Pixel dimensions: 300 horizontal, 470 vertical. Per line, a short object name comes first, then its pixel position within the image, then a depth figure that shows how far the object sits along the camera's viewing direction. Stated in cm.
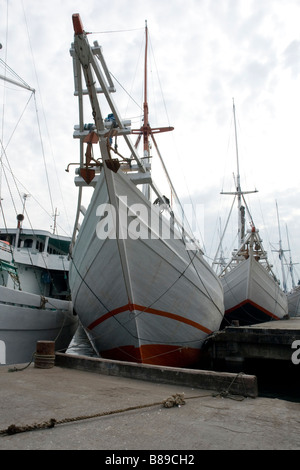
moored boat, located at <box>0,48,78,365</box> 794
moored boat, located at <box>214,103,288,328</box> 1736
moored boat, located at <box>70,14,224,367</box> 714
